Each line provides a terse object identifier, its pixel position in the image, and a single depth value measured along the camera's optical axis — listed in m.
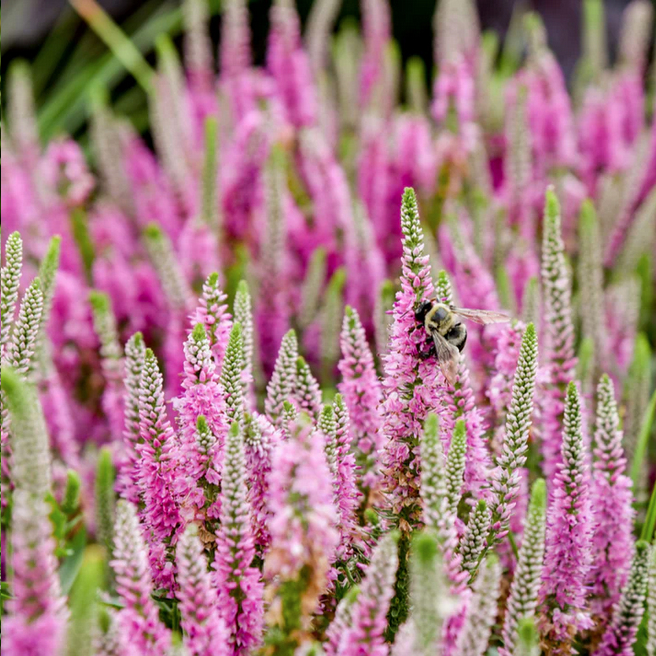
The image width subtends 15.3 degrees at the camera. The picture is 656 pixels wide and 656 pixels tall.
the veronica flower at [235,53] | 1.34
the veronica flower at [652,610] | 0.79
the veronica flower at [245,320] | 0.83
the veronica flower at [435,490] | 0.74
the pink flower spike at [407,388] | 0.78
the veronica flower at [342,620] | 0.75
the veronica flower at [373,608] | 0.73
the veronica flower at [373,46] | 1.50
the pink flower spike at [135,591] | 0.74
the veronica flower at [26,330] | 0.80
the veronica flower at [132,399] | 0.84
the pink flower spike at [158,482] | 0.79
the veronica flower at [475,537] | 0.78
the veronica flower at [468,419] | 0.82
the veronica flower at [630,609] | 0.83
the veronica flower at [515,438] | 0.78
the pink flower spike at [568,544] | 0.80
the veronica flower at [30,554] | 0.72
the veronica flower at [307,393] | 0.83
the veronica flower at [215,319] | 0.81
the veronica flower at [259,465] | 0.79
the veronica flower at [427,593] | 0.71
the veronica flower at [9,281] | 0.79
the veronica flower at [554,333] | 0.89
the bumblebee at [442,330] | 0.79
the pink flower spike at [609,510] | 0.84
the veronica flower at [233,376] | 0.79
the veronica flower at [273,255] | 1.05
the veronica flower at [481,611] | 0.74
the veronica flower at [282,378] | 0.83
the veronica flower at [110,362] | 0.95
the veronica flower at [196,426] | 0.79
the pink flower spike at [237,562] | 0.75
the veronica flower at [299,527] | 0.73
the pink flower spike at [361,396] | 0.83
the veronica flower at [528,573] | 0.76
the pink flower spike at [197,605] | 0.74
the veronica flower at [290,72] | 1.28
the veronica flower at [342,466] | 0.78
